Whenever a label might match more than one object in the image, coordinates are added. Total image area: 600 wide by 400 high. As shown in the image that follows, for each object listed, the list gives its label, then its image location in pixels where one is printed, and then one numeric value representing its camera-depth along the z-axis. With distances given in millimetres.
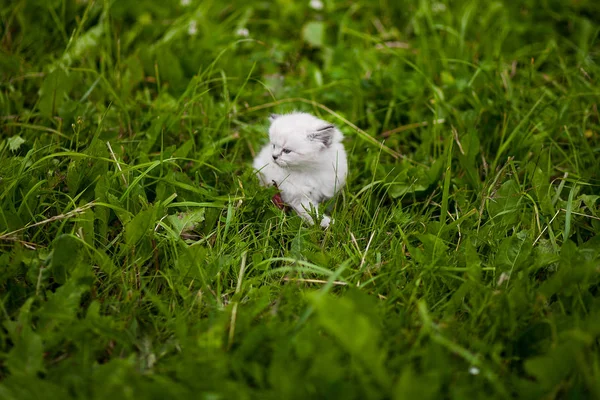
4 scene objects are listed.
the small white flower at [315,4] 4406
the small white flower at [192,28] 4027
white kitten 2902
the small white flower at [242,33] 3954
